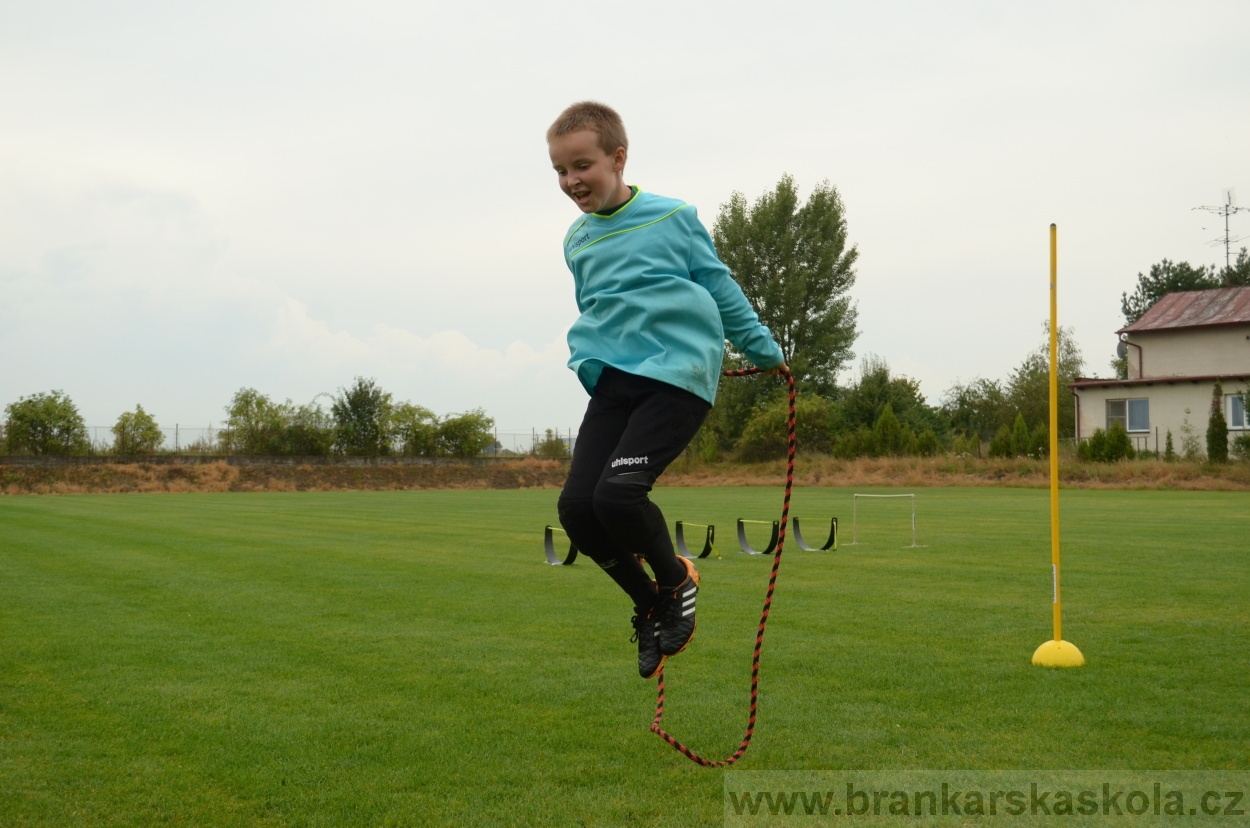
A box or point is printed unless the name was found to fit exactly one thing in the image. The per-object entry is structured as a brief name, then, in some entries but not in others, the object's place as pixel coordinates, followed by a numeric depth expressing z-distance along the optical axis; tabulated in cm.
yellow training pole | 685
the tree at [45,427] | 4916
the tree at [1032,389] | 7106
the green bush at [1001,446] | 4719
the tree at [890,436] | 5092
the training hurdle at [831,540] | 1559
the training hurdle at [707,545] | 1483
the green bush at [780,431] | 5800
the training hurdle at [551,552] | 1434
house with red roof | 4556
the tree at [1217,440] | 4069
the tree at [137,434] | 5219
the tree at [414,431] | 5891
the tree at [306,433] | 5569
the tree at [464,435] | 6000
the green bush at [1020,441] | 4638
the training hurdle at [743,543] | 1606
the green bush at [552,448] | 6219
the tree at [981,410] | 7444
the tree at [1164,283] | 7406
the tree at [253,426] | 5509
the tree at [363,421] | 5766
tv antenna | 5709
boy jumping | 412
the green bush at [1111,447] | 4228
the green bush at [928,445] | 4991
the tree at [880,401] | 5903
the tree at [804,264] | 6275
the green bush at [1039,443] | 4522
